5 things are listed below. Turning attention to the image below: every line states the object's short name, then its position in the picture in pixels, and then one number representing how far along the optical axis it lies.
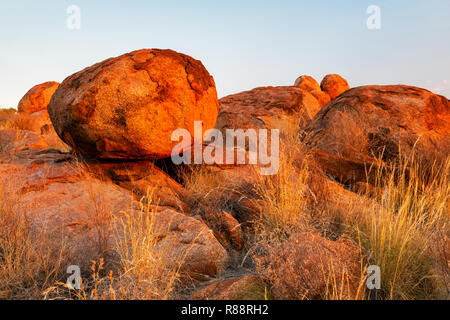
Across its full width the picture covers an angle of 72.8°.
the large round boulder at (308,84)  13.67
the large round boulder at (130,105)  3.35
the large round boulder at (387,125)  4.84
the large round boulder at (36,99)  15.59
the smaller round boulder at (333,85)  14.50
